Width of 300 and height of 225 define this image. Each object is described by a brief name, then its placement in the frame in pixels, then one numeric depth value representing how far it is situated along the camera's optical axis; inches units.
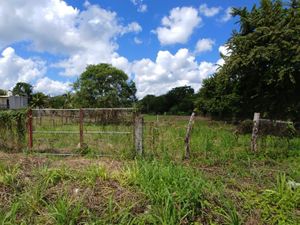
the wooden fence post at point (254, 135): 258.8
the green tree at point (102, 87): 1080.1
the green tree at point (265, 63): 482.5
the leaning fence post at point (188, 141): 247.5
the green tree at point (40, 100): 1370.1
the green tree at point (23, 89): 1850.3
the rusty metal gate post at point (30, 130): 277.4
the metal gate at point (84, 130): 259.6
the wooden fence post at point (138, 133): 252.0
